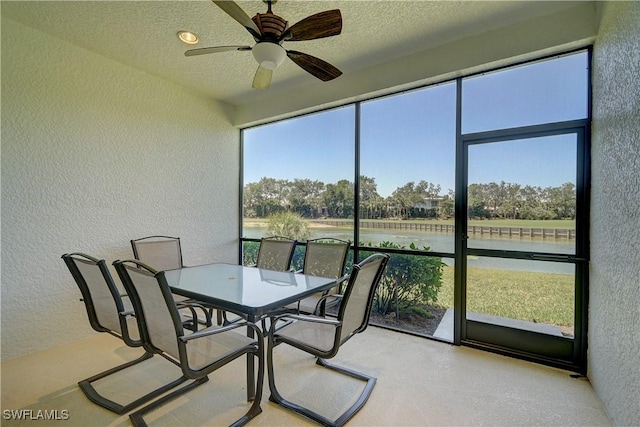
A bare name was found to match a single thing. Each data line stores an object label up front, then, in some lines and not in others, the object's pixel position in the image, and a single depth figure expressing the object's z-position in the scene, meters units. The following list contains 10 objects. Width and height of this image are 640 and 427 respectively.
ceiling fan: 1.73
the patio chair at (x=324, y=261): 2.76
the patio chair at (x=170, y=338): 1.48
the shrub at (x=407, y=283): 2.98
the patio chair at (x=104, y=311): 1.78
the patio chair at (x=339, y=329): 1.70
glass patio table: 1.82
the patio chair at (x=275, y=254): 3.13
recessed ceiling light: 2.58
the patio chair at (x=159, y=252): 3.07
